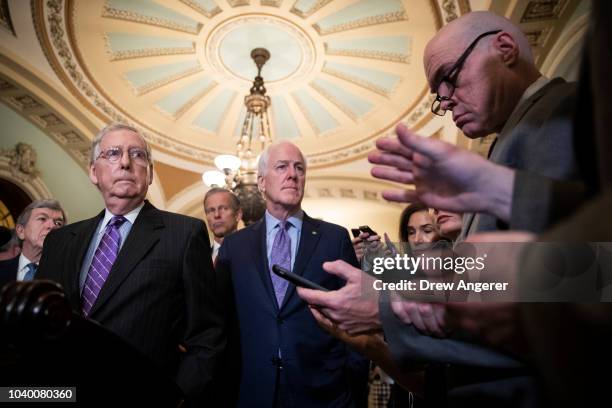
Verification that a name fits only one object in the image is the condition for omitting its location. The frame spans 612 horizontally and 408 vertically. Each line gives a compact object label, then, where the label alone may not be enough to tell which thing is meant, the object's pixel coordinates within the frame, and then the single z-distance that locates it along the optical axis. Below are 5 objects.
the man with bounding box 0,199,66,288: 3.45
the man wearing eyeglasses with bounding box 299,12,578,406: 0.68
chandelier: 5.52
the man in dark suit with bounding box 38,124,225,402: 1.67
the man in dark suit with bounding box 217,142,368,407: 1.98
